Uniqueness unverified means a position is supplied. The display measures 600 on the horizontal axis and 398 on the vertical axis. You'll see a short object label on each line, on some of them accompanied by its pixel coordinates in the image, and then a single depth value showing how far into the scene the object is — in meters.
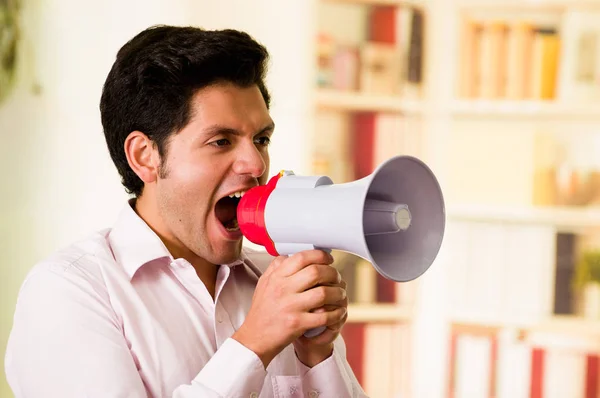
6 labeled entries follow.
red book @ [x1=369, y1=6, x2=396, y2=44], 5.78
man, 2.18
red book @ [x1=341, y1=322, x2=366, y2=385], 5.81
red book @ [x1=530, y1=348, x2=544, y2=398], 5.66
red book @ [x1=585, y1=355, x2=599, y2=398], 5.54
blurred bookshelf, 5.61
